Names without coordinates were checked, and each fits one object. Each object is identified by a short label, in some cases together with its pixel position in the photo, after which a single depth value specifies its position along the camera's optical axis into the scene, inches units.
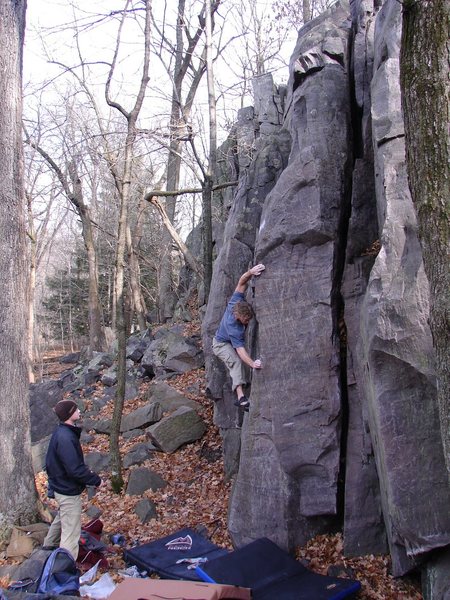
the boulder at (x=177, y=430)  430.0
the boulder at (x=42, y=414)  518.6
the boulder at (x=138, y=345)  671.1
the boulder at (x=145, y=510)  346.3
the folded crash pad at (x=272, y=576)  231.5
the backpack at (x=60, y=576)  236.7
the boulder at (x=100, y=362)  699.4
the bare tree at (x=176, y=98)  607.2
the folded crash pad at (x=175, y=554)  265.6
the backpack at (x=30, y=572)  244.5
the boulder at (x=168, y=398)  483.2
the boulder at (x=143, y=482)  381.1
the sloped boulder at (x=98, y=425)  501.4
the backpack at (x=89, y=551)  270.7
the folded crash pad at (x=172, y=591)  205.2
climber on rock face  335.6
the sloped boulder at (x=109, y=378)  640.4
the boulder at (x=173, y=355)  591.5
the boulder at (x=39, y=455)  444.5
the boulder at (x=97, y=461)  426.0
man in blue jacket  258.7
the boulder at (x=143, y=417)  478.6
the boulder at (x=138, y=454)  423.8
